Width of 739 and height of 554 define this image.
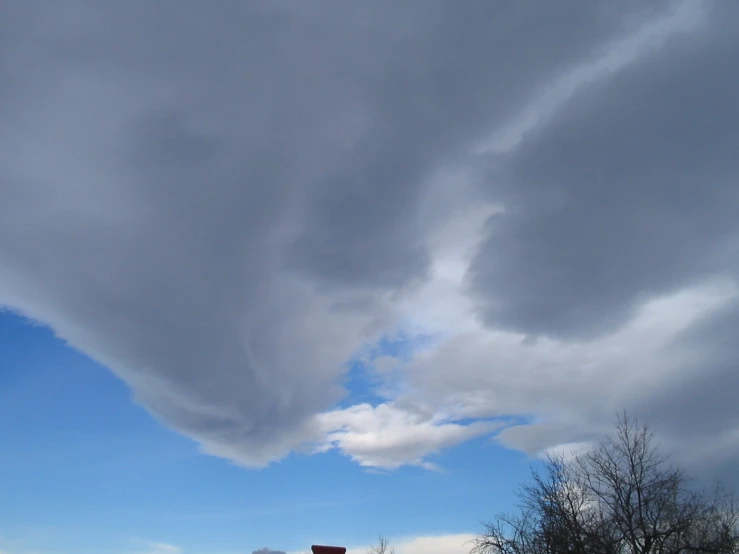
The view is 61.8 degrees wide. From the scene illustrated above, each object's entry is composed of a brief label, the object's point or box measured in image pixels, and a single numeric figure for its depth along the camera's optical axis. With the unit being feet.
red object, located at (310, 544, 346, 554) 56.75
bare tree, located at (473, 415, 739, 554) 100.94
